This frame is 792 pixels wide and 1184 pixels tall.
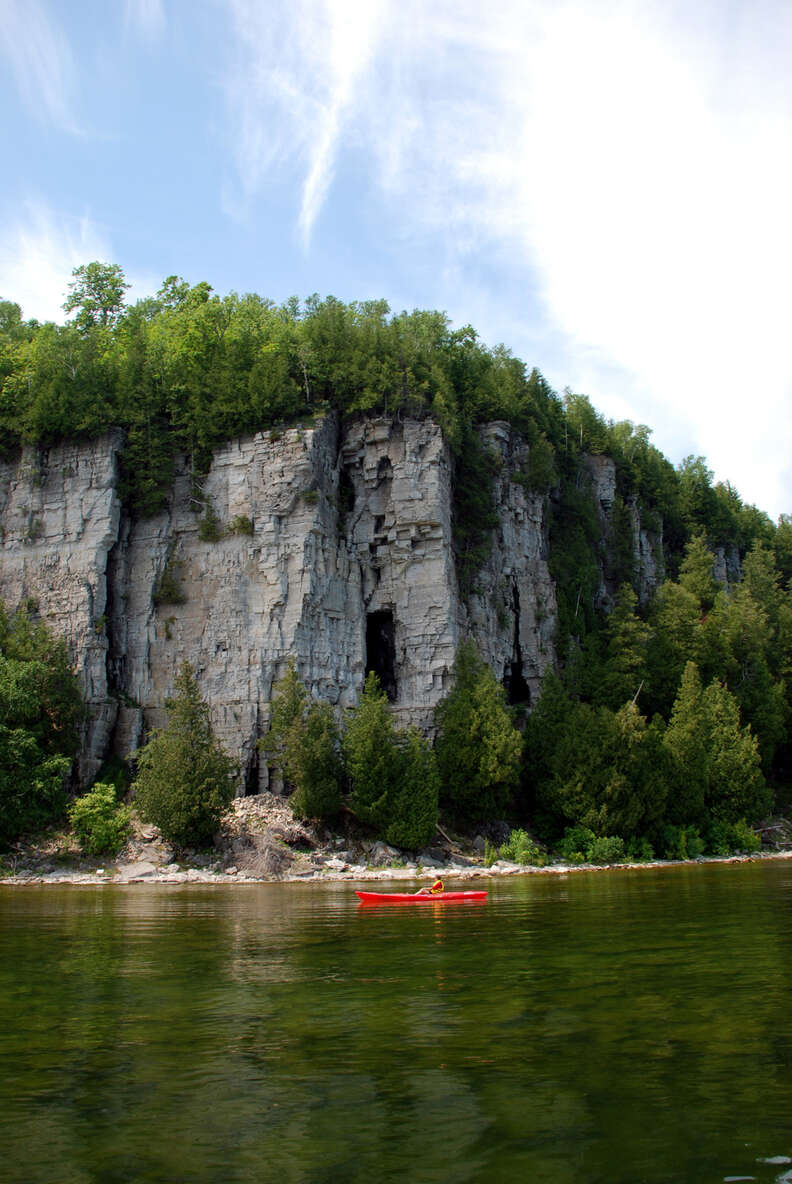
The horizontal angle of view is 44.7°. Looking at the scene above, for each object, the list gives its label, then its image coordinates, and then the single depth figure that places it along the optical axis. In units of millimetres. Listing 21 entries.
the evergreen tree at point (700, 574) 77938
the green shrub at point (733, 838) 54594
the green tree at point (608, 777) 48312
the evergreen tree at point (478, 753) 47344
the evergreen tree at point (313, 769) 44438
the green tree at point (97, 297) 69812
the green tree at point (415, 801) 43844
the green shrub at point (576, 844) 47531
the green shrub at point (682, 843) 50500
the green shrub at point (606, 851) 46969
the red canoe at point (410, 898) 28875
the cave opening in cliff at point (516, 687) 62156
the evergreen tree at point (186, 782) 40969
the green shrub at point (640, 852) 48384
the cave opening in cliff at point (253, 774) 49375
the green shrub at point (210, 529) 54688
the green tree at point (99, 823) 43000
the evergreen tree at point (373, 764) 44531
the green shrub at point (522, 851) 45975
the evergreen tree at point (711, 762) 53188
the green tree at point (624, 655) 61250
